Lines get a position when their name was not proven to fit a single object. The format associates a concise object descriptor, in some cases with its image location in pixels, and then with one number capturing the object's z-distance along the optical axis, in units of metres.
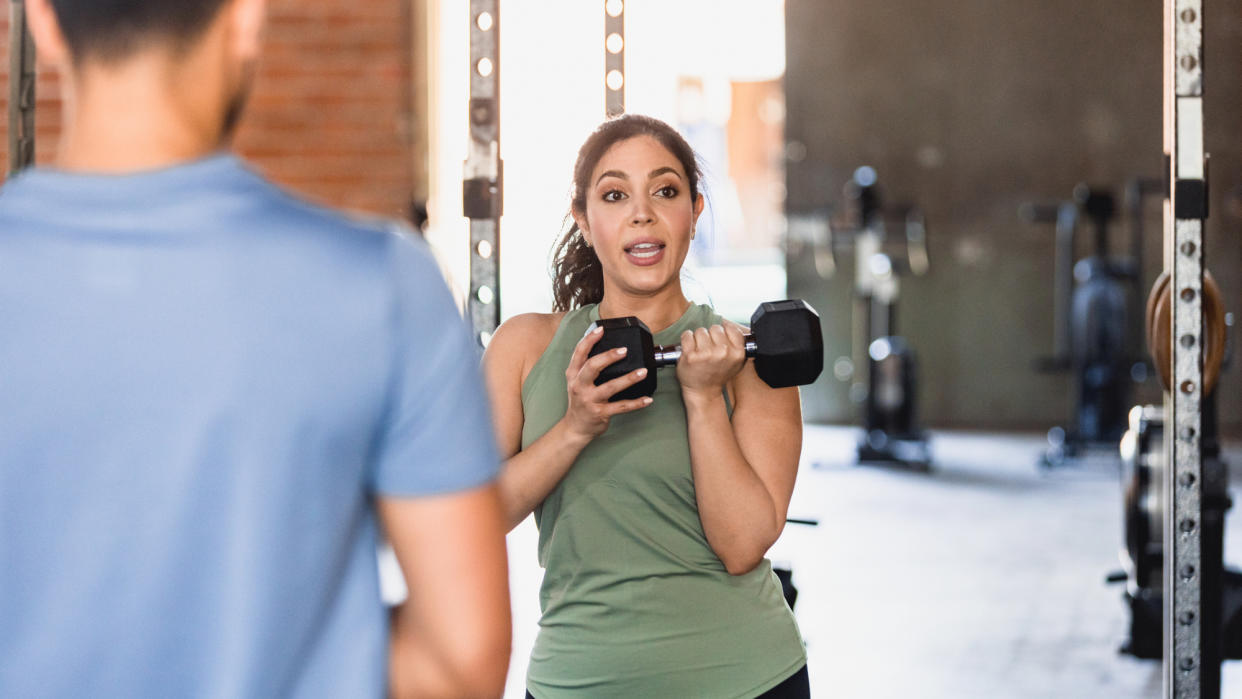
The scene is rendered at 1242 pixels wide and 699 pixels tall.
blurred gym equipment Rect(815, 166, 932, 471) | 9.23
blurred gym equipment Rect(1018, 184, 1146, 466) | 9.21
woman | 2.68
